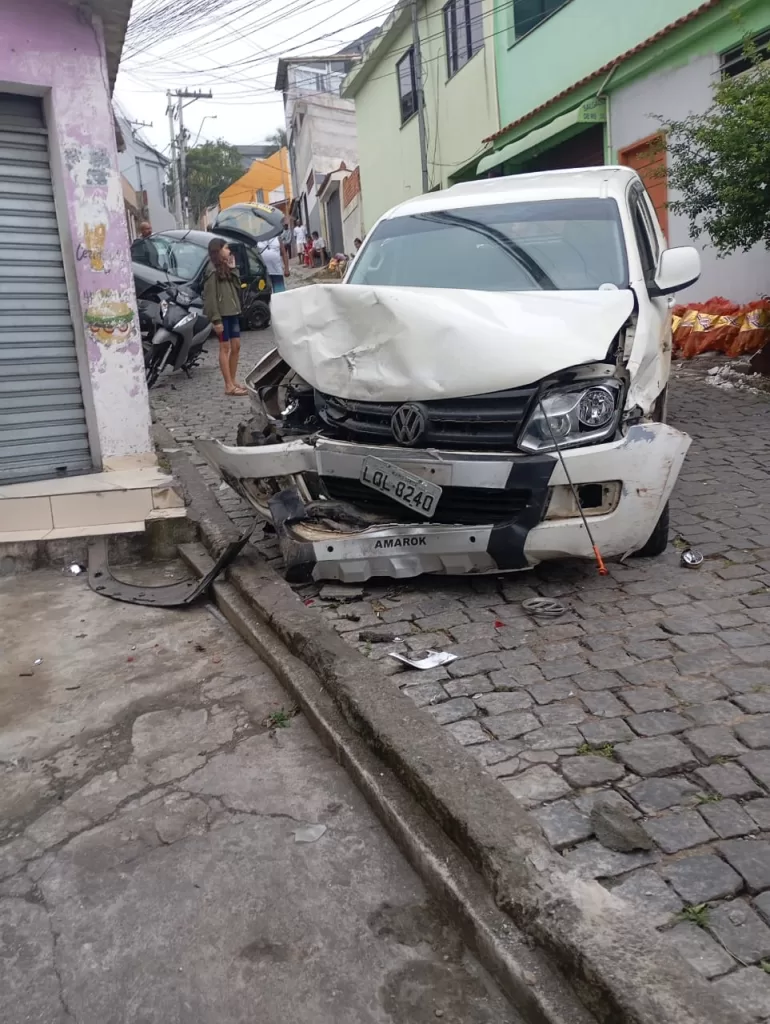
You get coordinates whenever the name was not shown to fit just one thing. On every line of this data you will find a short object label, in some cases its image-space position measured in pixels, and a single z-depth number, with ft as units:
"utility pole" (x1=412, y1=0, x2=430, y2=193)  59.52
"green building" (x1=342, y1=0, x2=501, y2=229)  55.52
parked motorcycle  33.78
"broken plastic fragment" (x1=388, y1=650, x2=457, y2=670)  11.57
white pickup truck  12.32
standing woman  31.60
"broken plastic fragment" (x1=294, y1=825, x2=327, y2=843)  8.79
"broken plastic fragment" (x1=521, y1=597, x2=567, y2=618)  12.98
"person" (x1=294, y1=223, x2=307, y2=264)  106.52
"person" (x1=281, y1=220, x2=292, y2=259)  106.60
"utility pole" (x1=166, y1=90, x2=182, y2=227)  139.17
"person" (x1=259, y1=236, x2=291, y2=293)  54.13
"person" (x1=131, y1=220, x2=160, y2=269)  43.47
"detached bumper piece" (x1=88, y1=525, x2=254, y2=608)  15.88
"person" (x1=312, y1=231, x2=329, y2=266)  100.07
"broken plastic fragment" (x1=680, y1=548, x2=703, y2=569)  14.35
